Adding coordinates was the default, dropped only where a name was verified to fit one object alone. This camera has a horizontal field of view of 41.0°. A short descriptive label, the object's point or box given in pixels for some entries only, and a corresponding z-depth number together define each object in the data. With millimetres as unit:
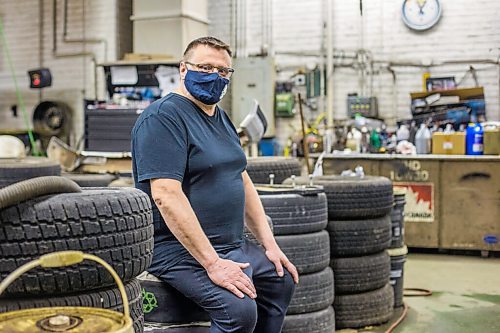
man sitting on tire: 2291
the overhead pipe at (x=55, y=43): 8906
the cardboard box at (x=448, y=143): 6367
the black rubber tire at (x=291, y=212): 3369
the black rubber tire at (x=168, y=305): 2434
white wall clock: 7703
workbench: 6152
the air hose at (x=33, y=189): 1759
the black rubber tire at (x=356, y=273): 3902
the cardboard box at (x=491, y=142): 6254
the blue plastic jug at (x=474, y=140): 6332
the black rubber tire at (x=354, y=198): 3916
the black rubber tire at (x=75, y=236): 1796
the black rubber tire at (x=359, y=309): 3916
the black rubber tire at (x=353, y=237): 3910
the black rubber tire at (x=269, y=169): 4480
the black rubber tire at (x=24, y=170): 4629
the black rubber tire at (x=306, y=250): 3350
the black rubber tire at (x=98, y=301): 1821
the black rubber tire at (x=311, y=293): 3398
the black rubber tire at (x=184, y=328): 2441
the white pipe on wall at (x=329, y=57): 8156
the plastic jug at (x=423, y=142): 6613
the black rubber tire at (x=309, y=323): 3363
